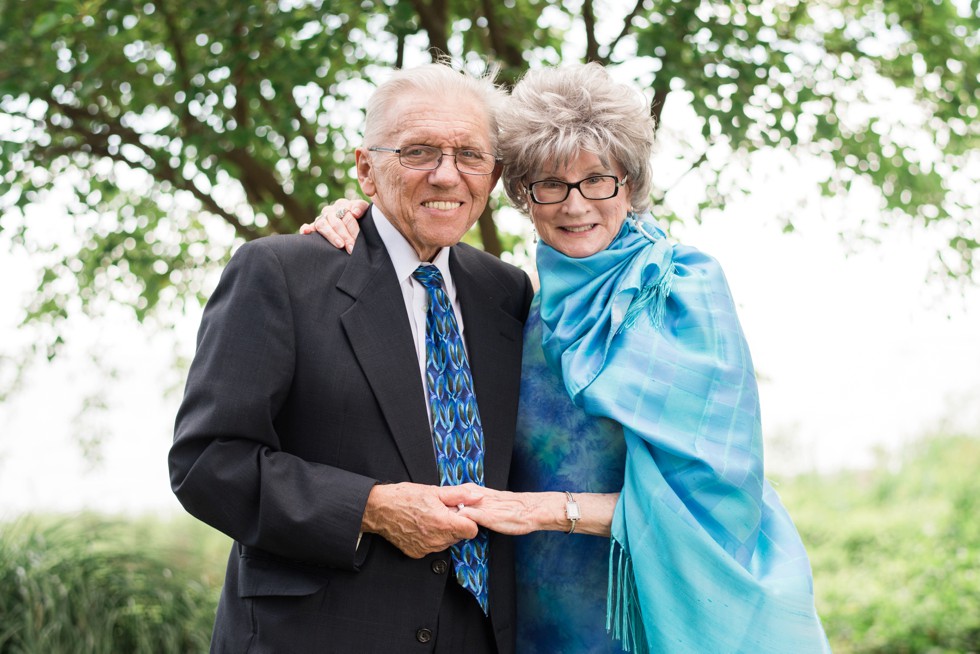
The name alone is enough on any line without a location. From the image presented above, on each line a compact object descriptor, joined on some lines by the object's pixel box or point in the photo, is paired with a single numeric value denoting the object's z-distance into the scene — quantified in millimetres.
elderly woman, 2057
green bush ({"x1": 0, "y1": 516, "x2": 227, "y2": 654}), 3941
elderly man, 1936
